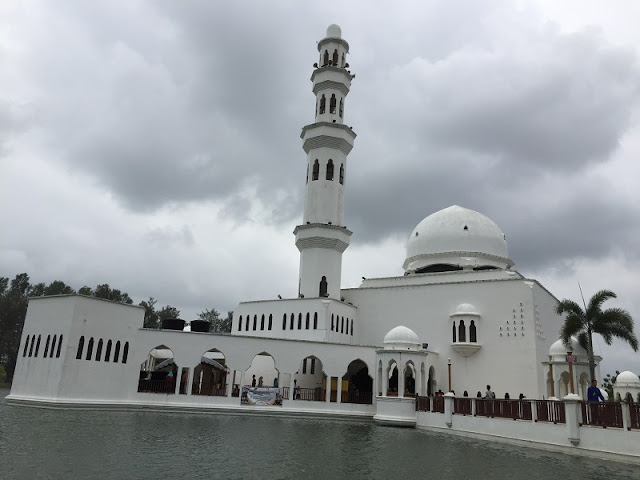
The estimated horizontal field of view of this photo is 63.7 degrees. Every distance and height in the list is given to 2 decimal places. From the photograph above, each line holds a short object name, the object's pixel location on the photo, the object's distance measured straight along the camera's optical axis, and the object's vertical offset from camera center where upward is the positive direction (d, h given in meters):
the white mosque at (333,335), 24.91 +2.56
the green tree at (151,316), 62.62 +7.04
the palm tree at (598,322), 24.59 +3.61
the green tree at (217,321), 68.49 +7.58
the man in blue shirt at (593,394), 17.18 +0.17
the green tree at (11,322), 54.97 +4.71
